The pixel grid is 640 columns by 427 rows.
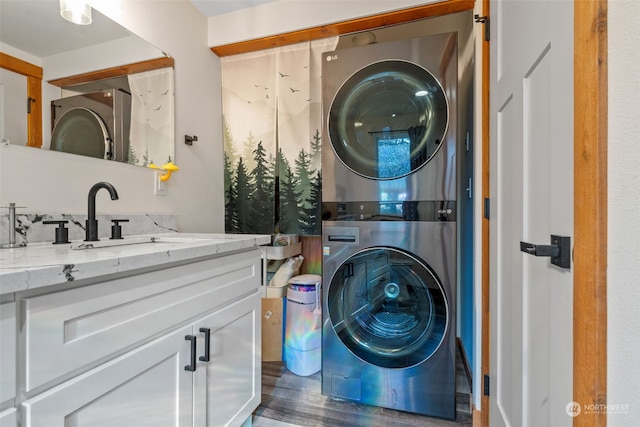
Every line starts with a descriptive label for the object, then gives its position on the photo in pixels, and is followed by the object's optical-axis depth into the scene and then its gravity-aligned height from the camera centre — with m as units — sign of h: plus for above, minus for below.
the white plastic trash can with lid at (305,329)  1.93 -0.79
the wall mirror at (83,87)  1.11 +0.59
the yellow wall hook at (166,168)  1.63 +0.25
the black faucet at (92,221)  1.10 -0.04
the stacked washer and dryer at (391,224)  1.44 -0.06
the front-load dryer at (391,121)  1.44 +0.49
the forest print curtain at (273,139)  2.00 +0.53
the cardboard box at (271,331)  2.09 -0.87
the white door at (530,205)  0.64 +0.02
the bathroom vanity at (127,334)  0.58 -0.33
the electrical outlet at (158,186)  1.66 +0.15
